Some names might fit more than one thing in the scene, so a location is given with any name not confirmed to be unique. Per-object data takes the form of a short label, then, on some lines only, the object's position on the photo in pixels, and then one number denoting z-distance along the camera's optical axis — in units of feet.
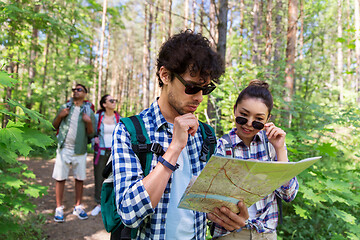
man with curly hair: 3.50
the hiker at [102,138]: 15.94
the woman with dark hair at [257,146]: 5.37
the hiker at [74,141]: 13.94
